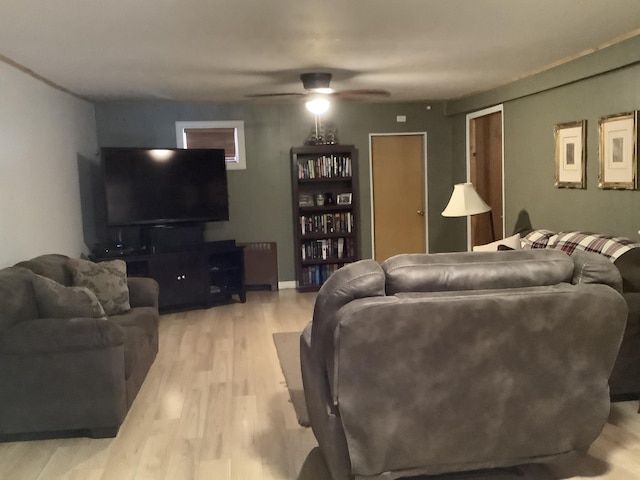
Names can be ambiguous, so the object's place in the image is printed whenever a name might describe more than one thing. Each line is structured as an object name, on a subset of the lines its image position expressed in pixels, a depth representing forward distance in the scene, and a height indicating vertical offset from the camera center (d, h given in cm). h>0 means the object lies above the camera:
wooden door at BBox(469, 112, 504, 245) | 680 +3
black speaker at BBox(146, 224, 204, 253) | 612 -55
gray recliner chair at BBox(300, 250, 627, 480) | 227 -74
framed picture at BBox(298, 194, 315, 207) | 710 -24
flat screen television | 604 +2
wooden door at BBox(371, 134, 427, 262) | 748 -22
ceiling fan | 494 +84
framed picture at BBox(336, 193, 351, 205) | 719 -24
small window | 696 +58
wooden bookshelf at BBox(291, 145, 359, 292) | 706 -37
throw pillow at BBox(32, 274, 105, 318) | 335 -63
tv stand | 596 -91
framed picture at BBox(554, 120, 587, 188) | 474 +13
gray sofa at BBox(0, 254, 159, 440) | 310 -94
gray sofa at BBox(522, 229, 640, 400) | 327 -80
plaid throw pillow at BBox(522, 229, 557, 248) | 478 -57
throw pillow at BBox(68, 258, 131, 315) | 417 -66
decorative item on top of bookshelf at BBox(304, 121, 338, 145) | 713 +57
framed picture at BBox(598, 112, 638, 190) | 413 +12
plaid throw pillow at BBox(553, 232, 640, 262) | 394 -54
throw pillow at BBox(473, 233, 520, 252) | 506 -62
